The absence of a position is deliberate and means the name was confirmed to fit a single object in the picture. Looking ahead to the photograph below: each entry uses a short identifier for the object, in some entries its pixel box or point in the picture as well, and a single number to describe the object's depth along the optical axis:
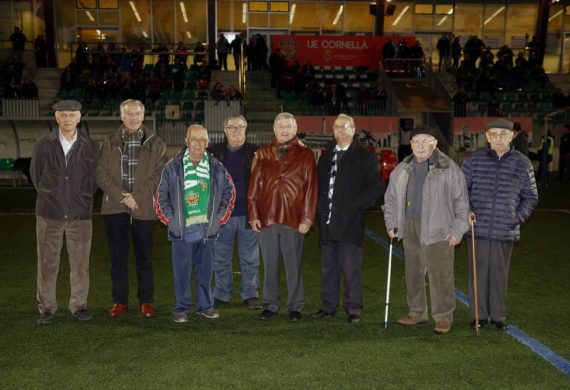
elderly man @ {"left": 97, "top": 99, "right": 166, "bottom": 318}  6.21
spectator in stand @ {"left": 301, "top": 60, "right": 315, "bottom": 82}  25.62
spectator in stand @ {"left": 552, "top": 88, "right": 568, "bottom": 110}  24.47
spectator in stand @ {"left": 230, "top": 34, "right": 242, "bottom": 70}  28.09
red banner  27.42
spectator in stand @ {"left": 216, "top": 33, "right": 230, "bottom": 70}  28.05
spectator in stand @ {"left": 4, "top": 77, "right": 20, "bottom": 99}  23.34
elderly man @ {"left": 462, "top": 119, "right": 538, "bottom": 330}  5.95
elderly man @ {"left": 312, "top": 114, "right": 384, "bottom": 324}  6.14
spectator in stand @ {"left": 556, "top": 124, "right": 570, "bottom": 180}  19.08
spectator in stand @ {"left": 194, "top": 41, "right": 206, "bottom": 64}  27.67
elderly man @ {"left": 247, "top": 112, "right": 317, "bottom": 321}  6.16
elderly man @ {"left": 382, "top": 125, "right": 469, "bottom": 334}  5.86
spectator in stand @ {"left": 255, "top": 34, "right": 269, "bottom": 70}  27.17
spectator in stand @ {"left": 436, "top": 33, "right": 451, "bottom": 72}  29.08
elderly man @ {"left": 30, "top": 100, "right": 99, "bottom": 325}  6.13
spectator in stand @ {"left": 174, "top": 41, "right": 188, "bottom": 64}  27.34
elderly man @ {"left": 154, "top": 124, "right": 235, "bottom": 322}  6.13
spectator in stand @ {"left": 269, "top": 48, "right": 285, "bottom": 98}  25.45
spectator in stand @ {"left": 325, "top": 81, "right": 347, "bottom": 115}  22.64
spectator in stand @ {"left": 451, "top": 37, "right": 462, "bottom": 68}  28.84
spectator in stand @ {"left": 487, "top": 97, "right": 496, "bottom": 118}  23.66
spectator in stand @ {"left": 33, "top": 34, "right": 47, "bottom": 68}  28.75
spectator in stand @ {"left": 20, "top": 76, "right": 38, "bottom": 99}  23.59
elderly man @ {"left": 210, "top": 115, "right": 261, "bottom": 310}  6.72
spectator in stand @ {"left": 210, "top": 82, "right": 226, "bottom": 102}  23.12
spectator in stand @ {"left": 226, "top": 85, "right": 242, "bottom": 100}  23.05
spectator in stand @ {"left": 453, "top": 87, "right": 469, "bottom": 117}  23.69
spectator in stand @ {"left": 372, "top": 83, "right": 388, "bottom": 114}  23.61
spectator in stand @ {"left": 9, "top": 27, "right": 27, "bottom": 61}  29.61
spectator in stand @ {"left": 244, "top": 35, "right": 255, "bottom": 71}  27.37
